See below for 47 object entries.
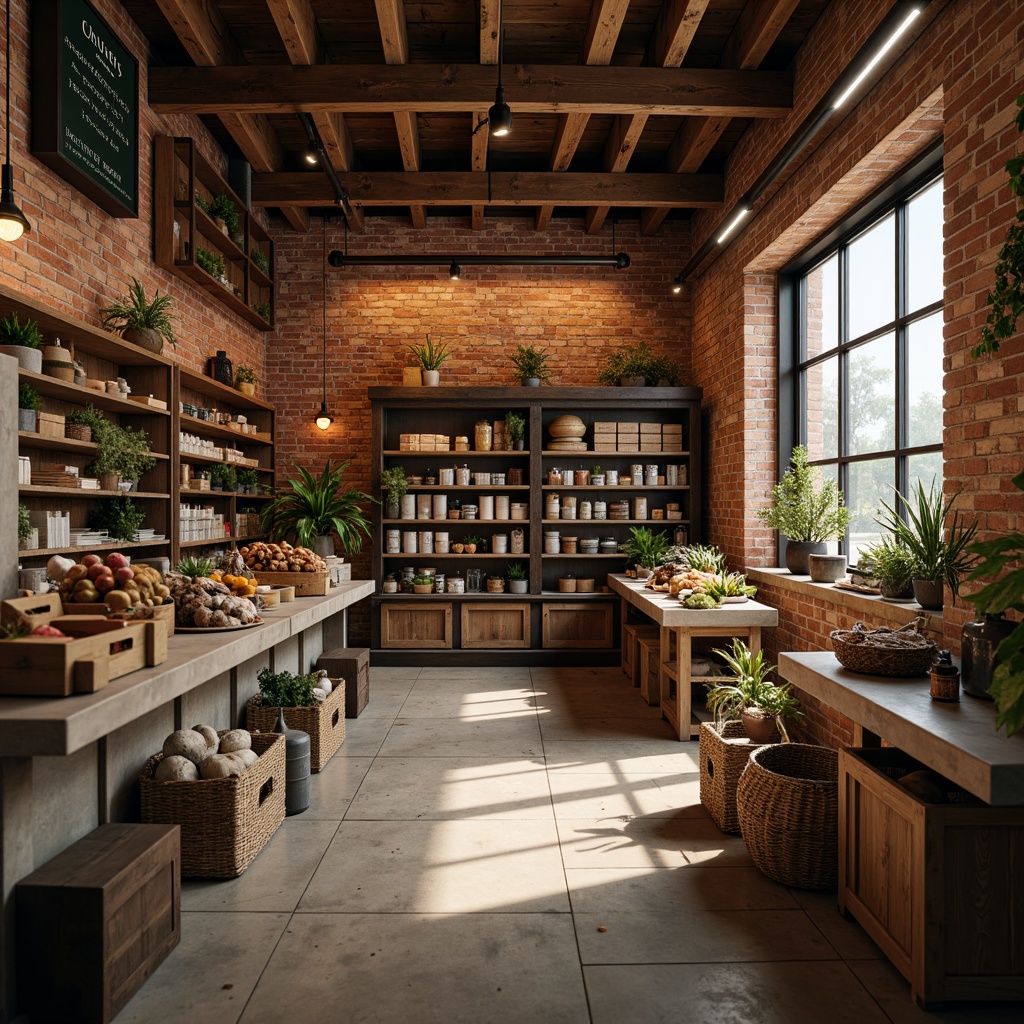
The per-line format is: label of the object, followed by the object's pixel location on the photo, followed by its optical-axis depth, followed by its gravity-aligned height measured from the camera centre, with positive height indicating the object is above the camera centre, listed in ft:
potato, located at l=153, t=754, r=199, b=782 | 9.18 -3.24
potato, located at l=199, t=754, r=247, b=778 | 9.43 -3.29
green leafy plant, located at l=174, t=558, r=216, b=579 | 11.65 -0.89
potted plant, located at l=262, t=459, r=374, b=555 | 18.08 -0.02
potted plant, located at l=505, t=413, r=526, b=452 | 22.86 +2.65
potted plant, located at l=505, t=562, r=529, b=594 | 23.12 -2.09
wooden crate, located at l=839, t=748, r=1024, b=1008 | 6.88 -3.62
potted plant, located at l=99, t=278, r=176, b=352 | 14.87 +3.97
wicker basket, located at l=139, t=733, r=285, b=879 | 9.07 -3.82
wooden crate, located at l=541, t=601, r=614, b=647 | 22.97 -3.45
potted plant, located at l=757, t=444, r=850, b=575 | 15.80 +0.02
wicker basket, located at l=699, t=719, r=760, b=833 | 11.03 -3.96
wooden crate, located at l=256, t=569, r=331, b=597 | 14.14 -1.32
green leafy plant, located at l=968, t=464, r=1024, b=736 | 5.47 -0.77
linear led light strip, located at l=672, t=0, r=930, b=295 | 10.10 +7.05
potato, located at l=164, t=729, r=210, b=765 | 9.62 -3.08
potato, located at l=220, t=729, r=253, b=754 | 10.19 -3.20
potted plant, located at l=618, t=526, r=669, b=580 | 21.59 -1.06
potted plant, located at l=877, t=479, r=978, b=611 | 9.94 -0.49
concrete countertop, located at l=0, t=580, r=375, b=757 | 5.91 -1.70
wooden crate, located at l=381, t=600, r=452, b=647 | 22.75 -3.43
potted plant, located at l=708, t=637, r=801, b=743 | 11.84 -3.18
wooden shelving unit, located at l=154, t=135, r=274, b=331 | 16.75 +7.27
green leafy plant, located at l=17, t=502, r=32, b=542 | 11.16 -0.18
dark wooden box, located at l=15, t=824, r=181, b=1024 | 6.51 -3.85
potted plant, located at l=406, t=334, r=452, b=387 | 23.15 +4.95
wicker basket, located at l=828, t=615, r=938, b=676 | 8.73 -1.65
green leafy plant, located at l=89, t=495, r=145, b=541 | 14.12 -0.10
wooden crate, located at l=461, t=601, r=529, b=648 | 22.86 -3.46
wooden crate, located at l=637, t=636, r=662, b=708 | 18.03 -3.92
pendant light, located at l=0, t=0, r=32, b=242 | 10.07 +4.12
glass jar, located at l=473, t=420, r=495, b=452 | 23.07 +2.45
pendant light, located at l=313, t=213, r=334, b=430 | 23.48 +3.03
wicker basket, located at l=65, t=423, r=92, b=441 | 12.75 +1.41
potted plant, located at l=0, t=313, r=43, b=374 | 11.07 +2.67
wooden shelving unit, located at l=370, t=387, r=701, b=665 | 22.74 -2.65
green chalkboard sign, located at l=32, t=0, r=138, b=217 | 12.50 +7.55
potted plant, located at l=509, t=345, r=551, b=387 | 23.17 +4.69
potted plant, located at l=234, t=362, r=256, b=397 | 21.08 +3.88
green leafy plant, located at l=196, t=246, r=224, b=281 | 18.30 +6.39
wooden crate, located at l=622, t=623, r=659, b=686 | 19.97 -3.70
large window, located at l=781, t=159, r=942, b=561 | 12.85 +3.36
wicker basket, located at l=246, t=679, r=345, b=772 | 12.80 -3.73
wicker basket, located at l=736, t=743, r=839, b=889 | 9.17 -3.98
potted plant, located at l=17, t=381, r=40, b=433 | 11.15 +1.67
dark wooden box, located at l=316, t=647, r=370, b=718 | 16.56 -3.58
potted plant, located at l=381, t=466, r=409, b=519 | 22.74 +0.92
